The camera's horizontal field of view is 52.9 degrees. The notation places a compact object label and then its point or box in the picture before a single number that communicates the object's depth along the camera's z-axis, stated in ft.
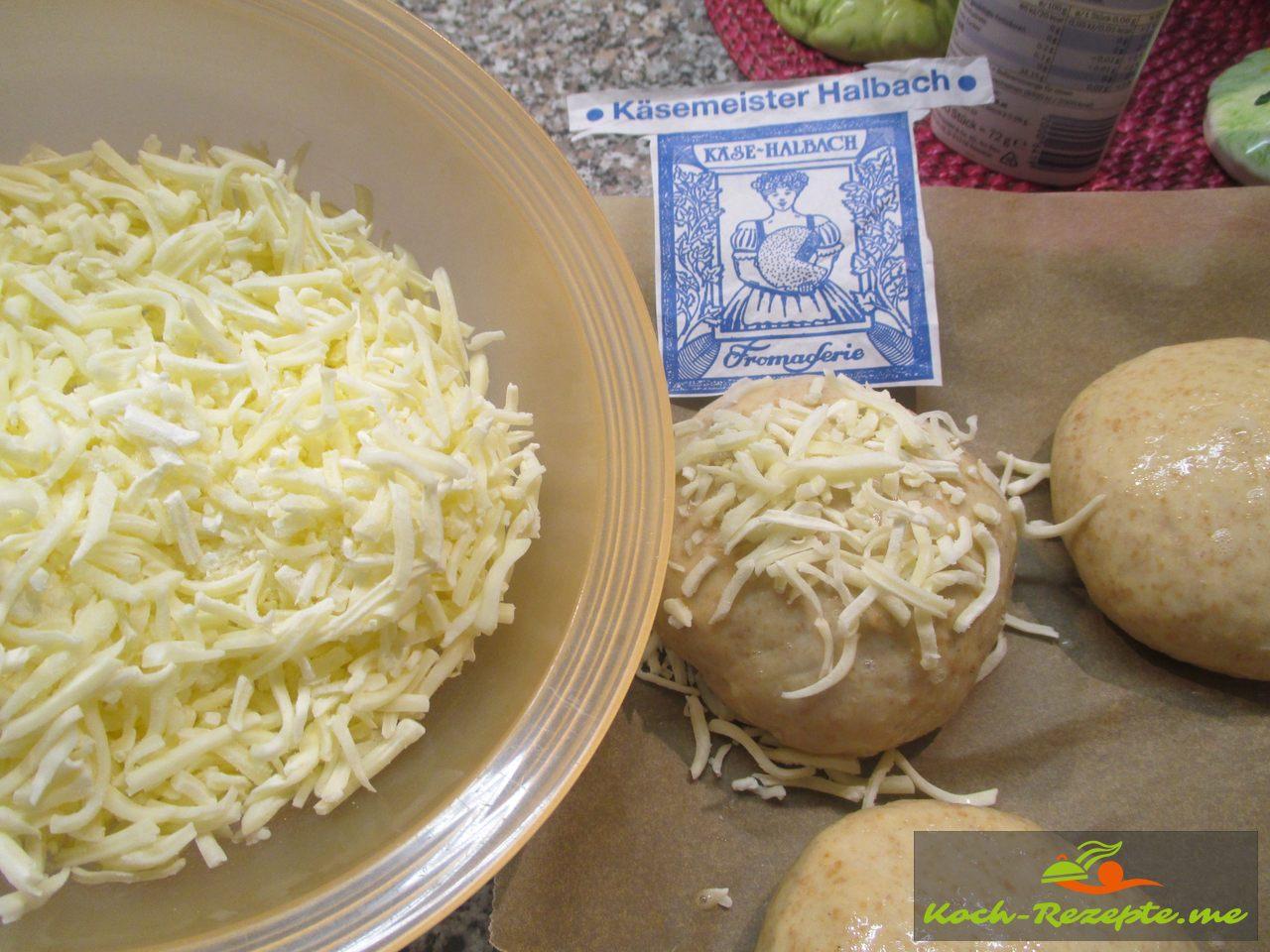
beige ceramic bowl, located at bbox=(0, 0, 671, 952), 0.98
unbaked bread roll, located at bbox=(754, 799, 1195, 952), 0.99
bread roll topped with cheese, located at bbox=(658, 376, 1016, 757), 1.06
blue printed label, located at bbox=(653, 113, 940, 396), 1.29
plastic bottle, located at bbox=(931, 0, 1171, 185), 1.19
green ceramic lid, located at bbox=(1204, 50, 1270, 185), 1.34
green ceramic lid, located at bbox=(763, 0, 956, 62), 1.40
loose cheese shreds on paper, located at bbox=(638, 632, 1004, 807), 1.14
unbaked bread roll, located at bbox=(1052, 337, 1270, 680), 1.12
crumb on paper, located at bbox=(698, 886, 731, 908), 1.09
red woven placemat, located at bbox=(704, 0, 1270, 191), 1.39
